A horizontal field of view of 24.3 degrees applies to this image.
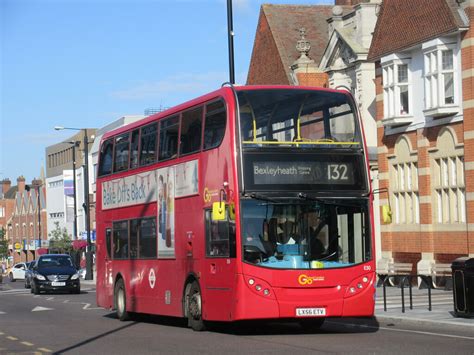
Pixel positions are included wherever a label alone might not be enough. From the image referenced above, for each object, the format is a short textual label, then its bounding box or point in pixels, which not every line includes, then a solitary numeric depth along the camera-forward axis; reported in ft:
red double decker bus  60.54
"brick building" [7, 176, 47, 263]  388.43
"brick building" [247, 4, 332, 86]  160.45
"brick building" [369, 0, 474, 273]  110.63
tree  300.81
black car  143.74
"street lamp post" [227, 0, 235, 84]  93.34
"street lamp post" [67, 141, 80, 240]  253.03
